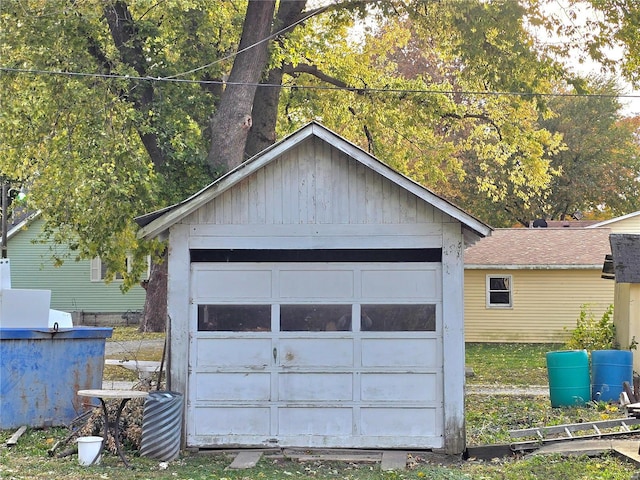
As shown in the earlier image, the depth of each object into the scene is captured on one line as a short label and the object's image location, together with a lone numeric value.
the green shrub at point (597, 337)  19.50
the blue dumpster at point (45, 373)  12.48
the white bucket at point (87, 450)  10.35
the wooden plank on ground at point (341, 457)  10.75
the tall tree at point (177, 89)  18.59
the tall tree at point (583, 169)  41.16
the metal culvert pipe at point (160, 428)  10.78
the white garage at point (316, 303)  11.33
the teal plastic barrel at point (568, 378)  14.90
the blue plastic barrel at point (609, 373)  15.31
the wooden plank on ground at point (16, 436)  11.35
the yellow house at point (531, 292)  28.06
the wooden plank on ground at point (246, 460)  10.40
